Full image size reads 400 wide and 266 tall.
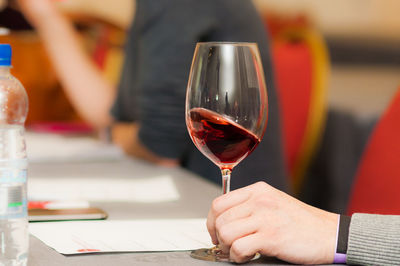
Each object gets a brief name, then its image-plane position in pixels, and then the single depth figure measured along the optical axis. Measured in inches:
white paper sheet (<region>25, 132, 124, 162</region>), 72.3
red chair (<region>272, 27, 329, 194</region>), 94.4
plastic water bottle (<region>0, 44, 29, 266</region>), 41.8
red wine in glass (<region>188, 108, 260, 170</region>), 45.2
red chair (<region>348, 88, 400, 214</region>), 60.4
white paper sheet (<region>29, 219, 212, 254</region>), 46.1
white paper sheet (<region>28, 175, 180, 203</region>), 57.0
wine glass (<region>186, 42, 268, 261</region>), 45.0
